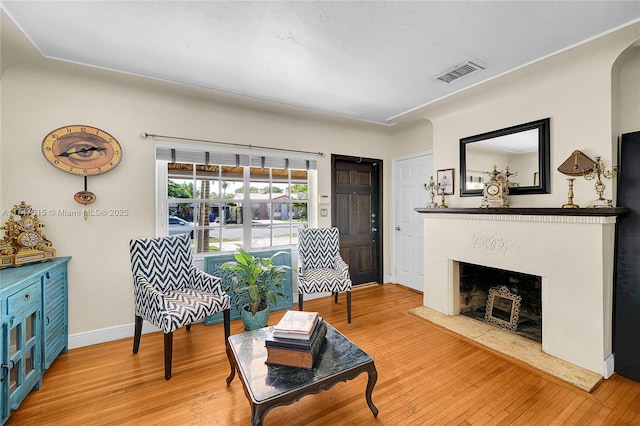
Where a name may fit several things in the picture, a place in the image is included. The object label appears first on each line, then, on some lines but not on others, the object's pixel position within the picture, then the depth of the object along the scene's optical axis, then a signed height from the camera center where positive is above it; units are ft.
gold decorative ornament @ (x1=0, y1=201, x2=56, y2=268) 6.57 -0.71
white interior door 12.95 -0.19
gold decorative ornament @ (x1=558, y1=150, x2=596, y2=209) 6.86 +1.13
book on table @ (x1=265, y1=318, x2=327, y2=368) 4.95 -2.57
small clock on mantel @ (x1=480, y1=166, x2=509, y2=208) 8.73 +0.64
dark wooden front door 13.34 -0.07
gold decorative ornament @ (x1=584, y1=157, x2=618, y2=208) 6.63 +0.85
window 9.75 +0.53
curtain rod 9.05 +2.63
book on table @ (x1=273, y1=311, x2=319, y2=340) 5.05 -2.21
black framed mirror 7.97 +1.74
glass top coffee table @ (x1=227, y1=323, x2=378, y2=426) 4.28 -2.84
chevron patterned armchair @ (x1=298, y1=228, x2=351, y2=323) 9.72 -2.17
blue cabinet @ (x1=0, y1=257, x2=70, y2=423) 5.07 -2.51
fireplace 6.66 -1.43
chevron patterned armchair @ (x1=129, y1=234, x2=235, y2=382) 6.68 -2.22
